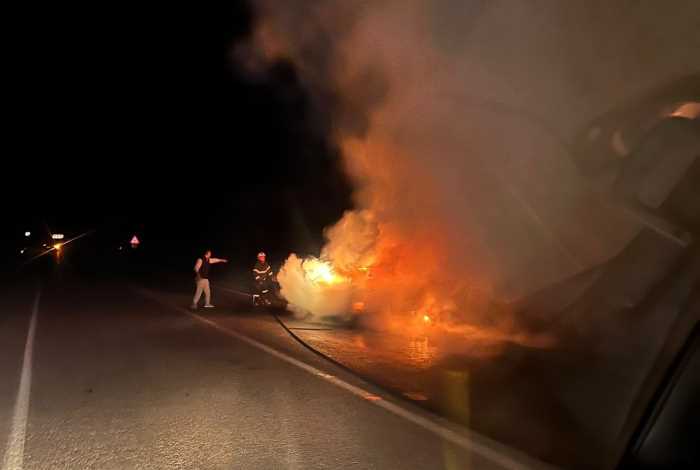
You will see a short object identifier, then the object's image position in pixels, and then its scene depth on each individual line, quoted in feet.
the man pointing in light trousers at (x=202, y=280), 43.78
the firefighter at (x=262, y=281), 46.06
